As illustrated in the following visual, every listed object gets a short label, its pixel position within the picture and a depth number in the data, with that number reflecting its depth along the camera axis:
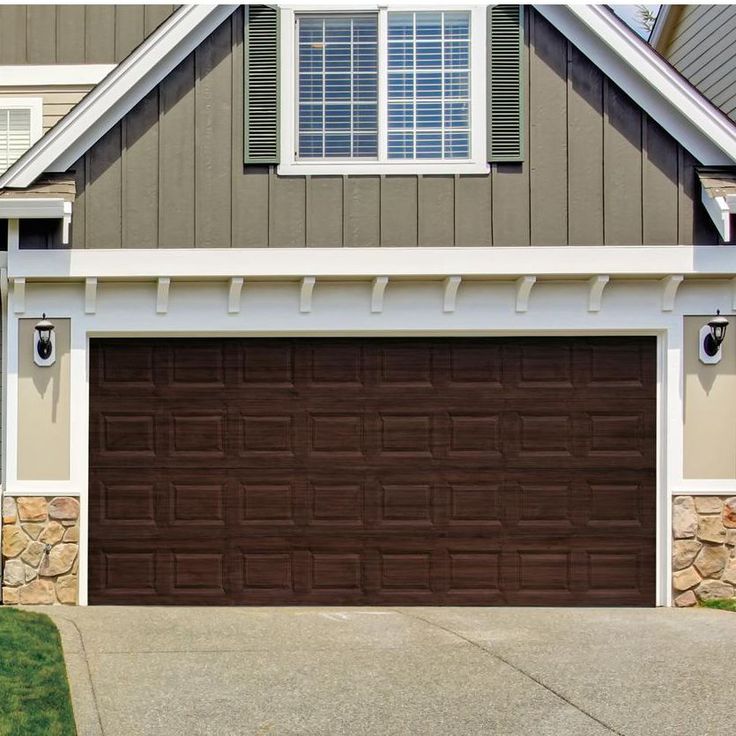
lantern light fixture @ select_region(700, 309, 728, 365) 9.16
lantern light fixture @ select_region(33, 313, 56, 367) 9.16
